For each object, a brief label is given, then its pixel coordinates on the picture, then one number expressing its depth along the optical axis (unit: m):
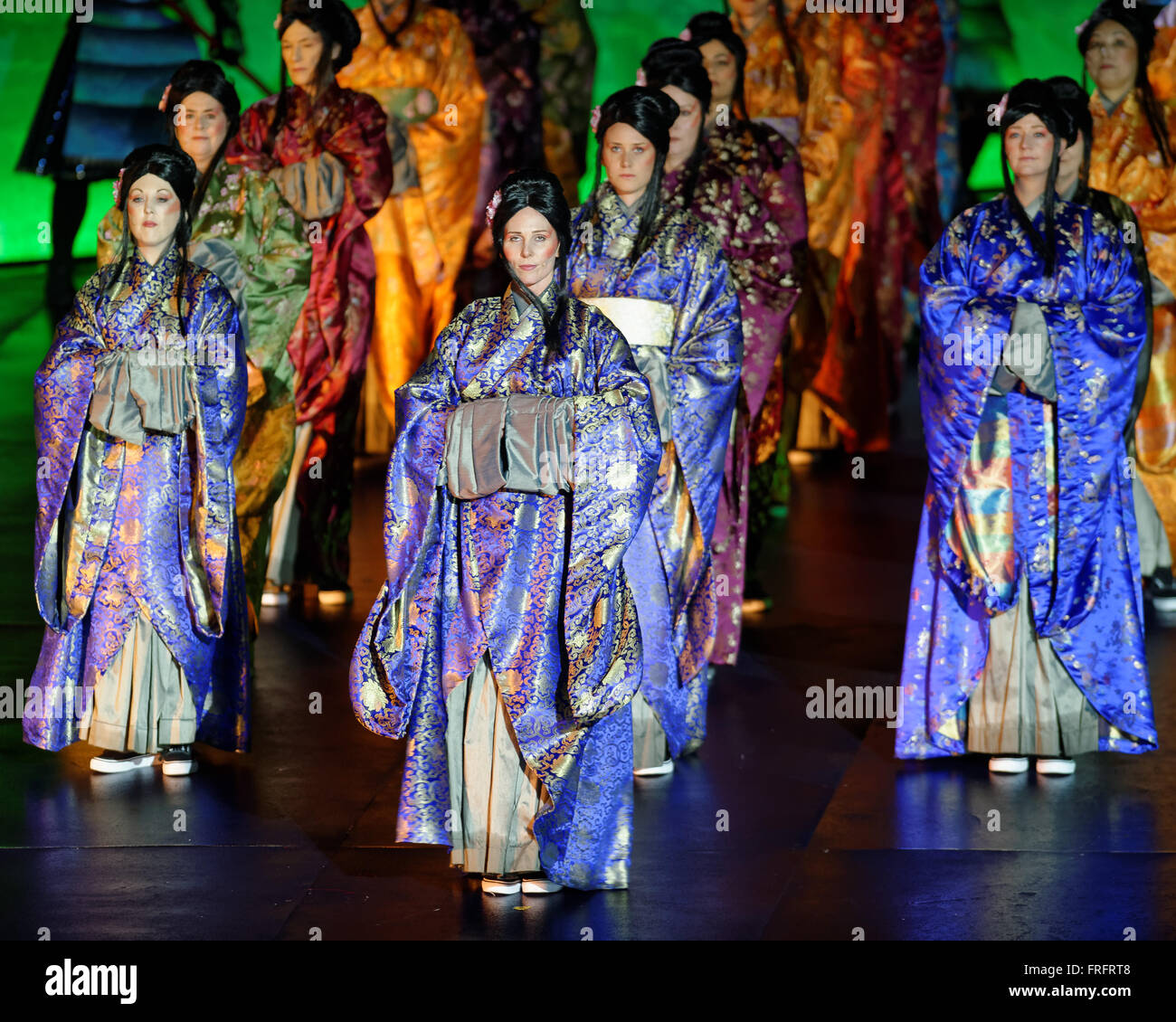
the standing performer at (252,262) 12.10
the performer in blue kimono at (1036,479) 10.49
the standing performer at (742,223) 12.02
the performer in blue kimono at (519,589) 8.49
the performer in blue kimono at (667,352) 10.67
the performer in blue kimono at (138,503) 10.51
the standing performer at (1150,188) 14.73
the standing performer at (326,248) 14.63
